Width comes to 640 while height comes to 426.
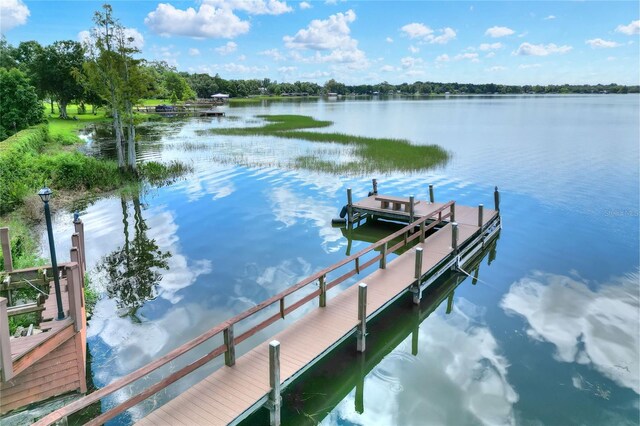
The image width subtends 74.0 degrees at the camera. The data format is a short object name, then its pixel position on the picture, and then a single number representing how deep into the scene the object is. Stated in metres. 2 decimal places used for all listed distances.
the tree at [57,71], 58.53
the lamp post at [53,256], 7.75
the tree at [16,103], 38.53
